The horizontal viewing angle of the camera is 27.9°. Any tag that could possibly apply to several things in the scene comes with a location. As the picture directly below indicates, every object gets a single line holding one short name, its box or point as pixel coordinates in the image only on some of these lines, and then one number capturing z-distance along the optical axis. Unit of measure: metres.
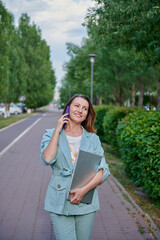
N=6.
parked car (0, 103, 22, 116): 42.34
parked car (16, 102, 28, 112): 54.31
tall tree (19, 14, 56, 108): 51.19
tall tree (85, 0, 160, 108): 8.06
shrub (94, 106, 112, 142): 15.56
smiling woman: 2.48
